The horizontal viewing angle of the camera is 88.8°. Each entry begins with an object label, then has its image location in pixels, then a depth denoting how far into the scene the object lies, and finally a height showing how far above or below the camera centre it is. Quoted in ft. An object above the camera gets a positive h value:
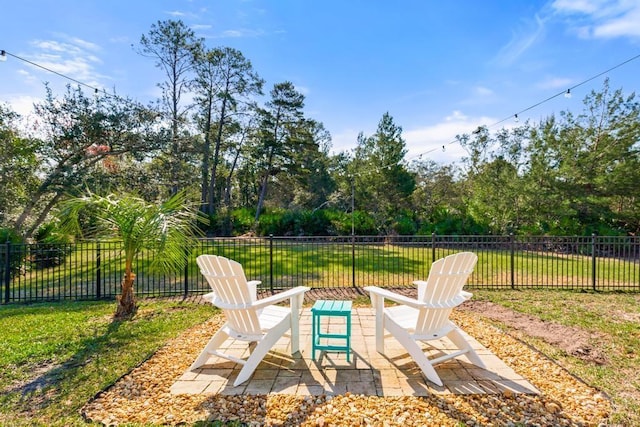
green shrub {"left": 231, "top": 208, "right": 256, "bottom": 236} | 58.03 -1.79
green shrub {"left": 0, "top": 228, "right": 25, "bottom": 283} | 19.48 -2.38
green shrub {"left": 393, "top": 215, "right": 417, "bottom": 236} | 50.41 -2.38
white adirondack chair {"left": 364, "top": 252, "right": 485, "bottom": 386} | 9.26 -2.96
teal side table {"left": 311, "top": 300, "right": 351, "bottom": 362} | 9.96 -3.17
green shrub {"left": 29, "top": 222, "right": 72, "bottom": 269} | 30.22 -2.28
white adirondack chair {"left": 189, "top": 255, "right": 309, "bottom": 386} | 9.22 -2.98
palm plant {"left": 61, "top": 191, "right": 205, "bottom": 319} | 13.64 -0.51
